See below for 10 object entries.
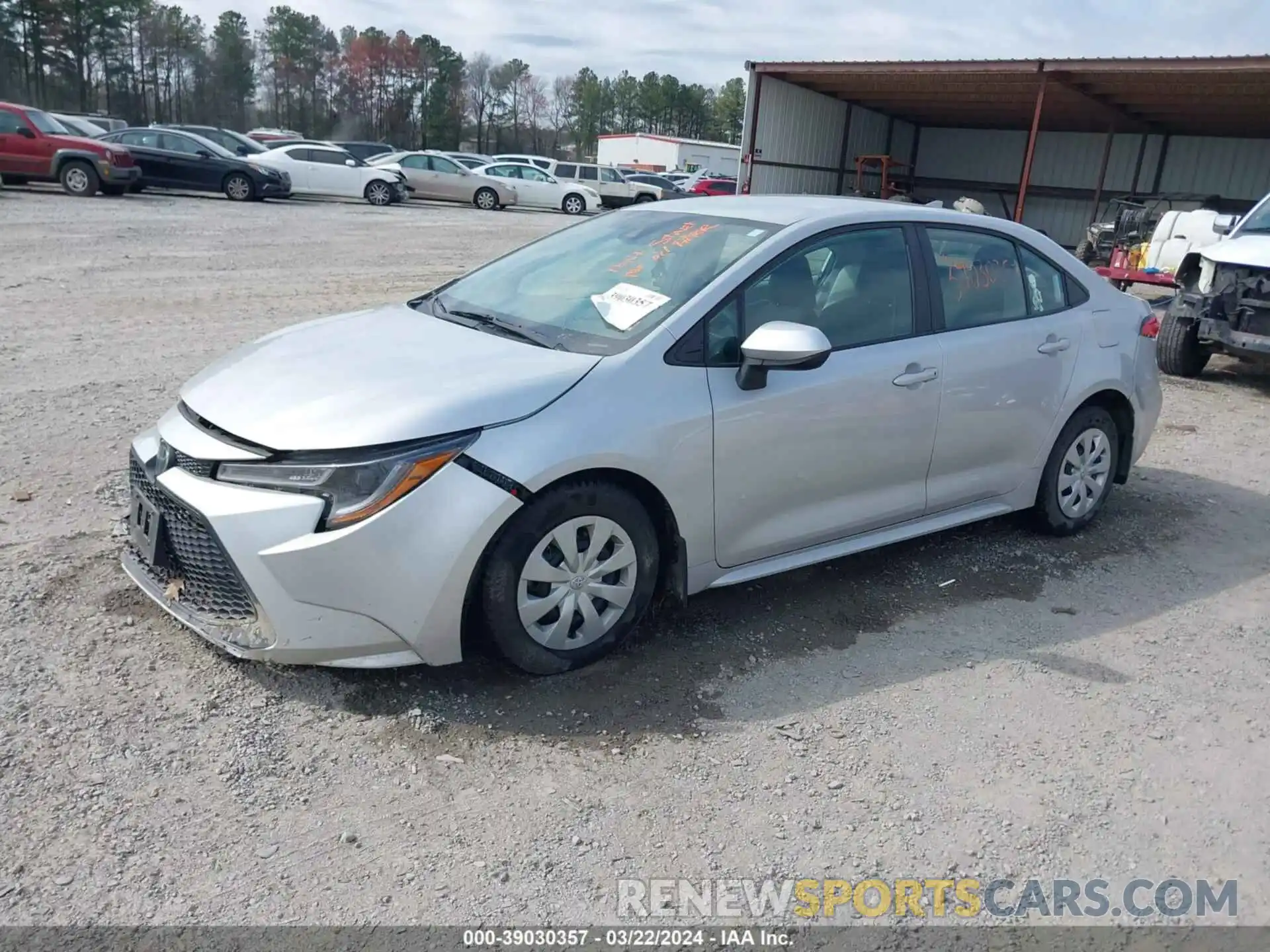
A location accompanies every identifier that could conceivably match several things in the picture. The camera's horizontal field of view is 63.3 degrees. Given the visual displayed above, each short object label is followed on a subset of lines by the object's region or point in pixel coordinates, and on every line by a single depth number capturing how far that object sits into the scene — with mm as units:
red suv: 18953
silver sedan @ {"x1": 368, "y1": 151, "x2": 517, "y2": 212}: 27406
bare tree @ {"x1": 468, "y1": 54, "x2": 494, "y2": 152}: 84625
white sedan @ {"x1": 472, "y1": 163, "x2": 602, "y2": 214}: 28750
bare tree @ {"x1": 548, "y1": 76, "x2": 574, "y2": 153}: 96750
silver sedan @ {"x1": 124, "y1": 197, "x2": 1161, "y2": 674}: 3182
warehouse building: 65750
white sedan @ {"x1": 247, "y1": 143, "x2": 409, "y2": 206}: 24734
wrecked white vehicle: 8547
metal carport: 14703
